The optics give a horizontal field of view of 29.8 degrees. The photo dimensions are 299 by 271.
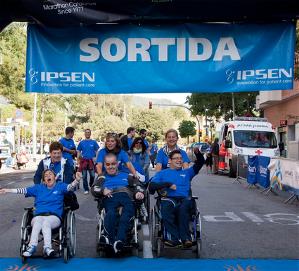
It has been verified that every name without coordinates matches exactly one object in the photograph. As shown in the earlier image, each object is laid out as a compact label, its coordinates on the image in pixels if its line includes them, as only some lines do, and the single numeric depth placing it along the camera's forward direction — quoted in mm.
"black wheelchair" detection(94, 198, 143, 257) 7043
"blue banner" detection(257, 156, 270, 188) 16728
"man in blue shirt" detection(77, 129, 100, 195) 15258
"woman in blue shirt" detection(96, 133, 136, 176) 9203
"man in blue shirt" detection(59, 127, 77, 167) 13066
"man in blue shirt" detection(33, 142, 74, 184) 8516
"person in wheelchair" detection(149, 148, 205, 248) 7016
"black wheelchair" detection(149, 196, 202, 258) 7109
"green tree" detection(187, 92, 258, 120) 44625
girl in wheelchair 6730
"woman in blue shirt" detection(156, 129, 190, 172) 8891
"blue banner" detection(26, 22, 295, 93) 6098
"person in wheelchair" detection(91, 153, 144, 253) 6961
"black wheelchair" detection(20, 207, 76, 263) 6807
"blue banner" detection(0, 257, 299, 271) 6699
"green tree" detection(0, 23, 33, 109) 25594
